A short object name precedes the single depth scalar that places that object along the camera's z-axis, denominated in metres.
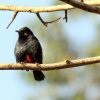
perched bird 13.16
